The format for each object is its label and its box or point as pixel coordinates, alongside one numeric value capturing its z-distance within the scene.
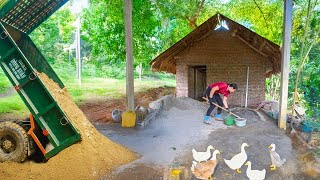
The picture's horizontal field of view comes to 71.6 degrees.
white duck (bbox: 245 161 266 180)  3.39
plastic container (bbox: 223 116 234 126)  7.10
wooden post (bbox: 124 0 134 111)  6.77
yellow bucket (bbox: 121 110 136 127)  6.84
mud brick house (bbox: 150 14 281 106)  10.04
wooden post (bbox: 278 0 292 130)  6.24
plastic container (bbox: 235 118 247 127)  6.96
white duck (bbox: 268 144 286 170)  4.03
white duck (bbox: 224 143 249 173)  3.81
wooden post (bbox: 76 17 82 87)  13.00
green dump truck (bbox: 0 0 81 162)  3.97
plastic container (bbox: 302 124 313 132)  6.25
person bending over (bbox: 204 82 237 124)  6.95
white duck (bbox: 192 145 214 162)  3.95
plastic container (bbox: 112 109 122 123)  7.32
